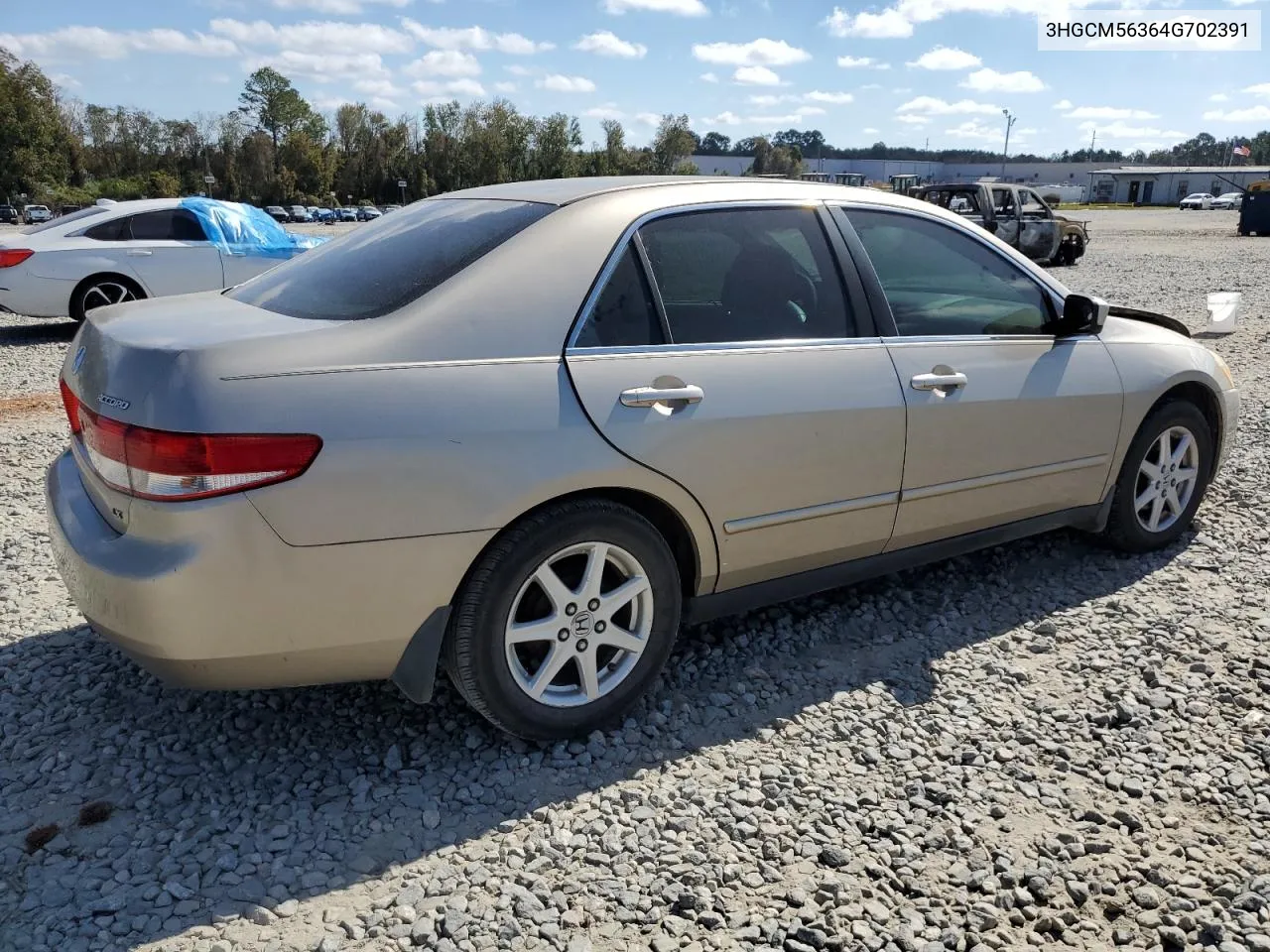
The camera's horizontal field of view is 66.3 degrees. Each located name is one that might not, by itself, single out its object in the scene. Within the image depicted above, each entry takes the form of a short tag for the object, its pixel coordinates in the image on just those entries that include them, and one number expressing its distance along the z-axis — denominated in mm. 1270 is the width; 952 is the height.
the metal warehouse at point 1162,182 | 97000
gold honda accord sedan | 2430
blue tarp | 10852
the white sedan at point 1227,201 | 72656
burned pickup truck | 18469
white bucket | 10812
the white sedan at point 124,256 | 10164
